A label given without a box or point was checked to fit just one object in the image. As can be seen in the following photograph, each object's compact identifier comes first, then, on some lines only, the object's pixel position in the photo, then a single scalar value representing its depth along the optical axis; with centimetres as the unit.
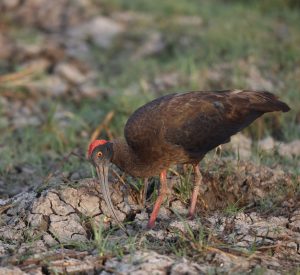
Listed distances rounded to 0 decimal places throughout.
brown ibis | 999
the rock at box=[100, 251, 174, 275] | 814
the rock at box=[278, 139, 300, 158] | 1297
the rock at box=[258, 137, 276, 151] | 1335
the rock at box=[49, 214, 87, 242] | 946
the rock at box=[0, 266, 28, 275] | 820
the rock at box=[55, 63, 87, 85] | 1794
